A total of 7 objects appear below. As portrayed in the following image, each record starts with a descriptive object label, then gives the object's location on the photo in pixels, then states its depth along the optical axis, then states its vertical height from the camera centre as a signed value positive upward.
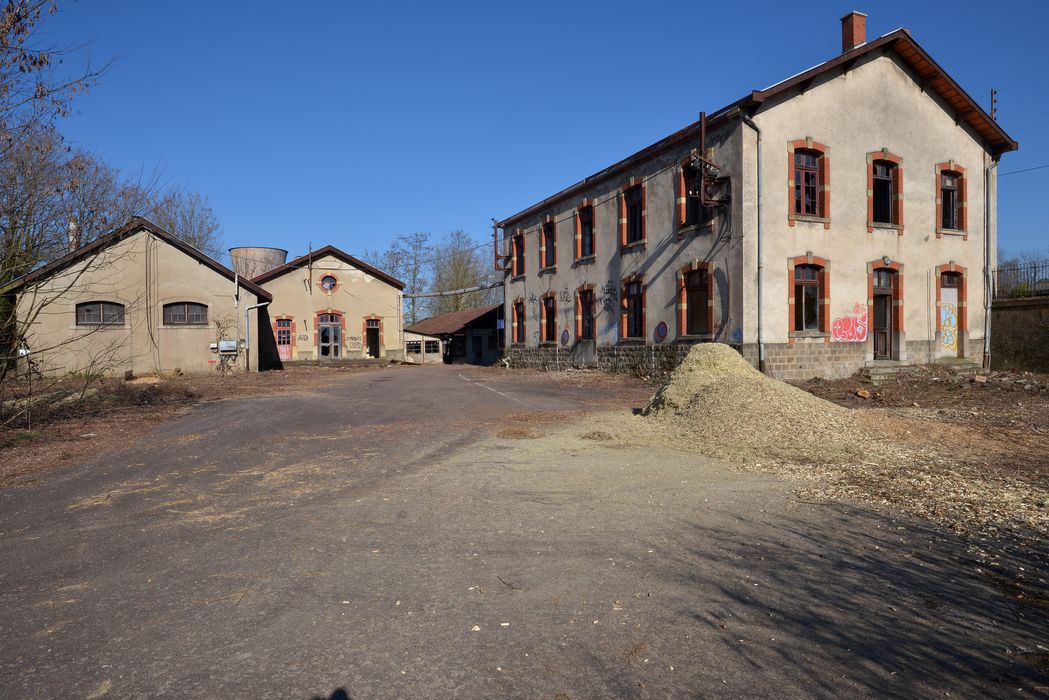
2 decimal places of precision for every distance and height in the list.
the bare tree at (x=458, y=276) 51.69 +5.22
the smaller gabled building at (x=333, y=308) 37.47 +2.01
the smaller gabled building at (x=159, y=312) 27.16 +1.43
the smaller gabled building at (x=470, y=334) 41.44 +0.39
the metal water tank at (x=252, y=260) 43.19 +5.52
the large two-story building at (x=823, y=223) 18.80 +3.53
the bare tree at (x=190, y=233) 38.44 +6.79
